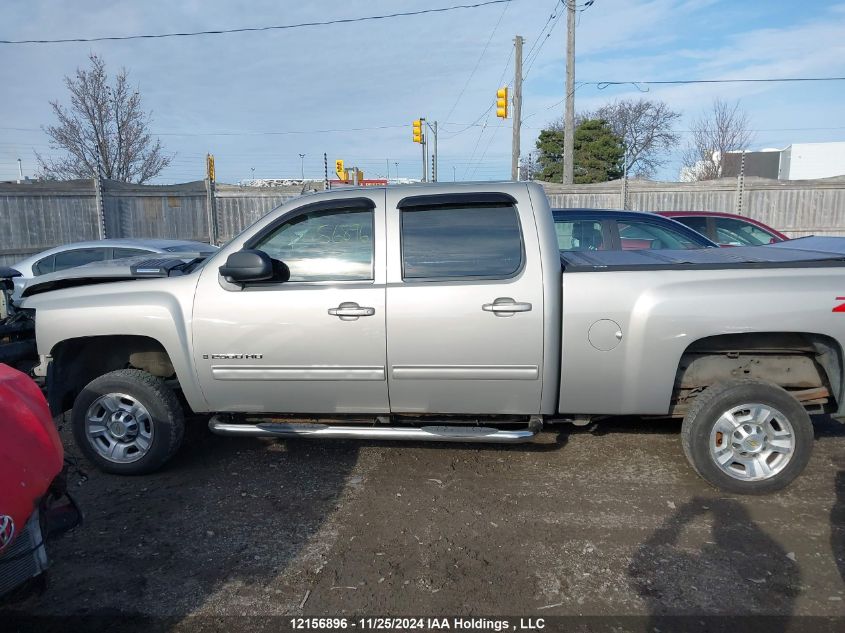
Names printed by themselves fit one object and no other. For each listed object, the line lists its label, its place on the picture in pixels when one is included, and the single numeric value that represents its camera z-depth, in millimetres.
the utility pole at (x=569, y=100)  19344
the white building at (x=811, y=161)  51469
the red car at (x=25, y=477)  2377
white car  9133
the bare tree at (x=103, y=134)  22406
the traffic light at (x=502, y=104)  18469
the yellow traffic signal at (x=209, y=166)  16078
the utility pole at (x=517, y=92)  22531
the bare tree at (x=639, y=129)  44594
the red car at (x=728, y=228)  9570
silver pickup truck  3889
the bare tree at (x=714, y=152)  40031
